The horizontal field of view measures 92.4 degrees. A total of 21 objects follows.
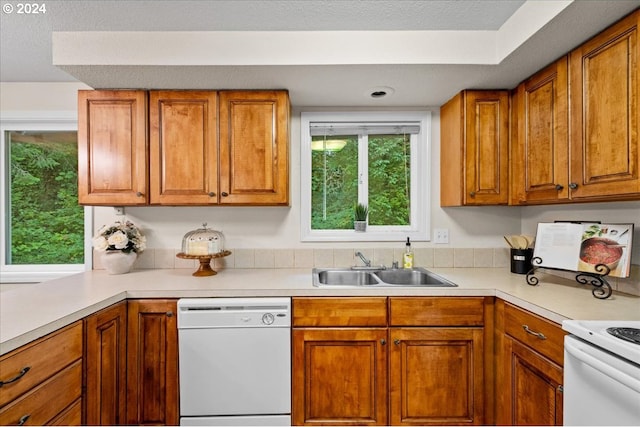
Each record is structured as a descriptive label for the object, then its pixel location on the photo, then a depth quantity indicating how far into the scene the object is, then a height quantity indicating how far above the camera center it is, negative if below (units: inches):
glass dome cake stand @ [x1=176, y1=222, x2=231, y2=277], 80.0 -9.6
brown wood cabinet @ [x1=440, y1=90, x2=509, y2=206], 79.8 +17.0
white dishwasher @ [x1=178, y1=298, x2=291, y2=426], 64.9 -32.0
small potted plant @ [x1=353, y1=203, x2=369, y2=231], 93.5 -1.6
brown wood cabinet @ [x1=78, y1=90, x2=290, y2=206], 78.3 +16.8
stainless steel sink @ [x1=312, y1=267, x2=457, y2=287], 87.0 -18.4
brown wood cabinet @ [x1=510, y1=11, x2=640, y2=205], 50.3 +16.9
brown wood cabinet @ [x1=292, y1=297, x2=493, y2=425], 66.8 -32.9
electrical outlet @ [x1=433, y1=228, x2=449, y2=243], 93.3 -7.5
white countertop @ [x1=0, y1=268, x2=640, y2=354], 48.7 -16.6
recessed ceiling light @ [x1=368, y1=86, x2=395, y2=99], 79.0 +31.8
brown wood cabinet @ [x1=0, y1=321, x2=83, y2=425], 40.0 -24.5
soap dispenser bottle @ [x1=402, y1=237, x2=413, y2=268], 87.6 -13.3
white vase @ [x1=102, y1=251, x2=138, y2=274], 81.1 -12.8
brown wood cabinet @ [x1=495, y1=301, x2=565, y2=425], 50.1 -28.8
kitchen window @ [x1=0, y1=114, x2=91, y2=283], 95.6 +3.0
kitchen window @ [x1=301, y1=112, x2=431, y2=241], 94.0 +11.2
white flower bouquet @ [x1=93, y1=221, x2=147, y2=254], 80.3 -6.8
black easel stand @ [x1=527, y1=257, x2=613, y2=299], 59.1 -14.9
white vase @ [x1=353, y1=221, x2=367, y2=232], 93.5 -4.3
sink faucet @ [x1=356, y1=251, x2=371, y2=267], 87.7 -13.6
